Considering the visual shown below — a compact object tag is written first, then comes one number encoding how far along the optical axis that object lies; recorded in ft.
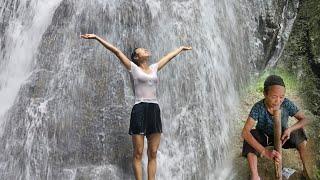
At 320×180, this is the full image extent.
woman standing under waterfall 17.88
